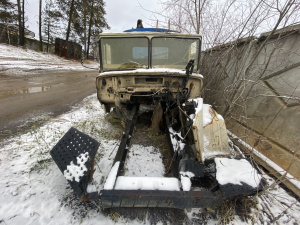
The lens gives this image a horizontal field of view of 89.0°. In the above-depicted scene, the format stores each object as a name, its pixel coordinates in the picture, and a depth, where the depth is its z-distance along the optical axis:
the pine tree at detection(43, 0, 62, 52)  21.97
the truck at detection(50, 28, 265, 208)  1.55
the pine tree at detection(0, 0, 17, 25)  19.67
